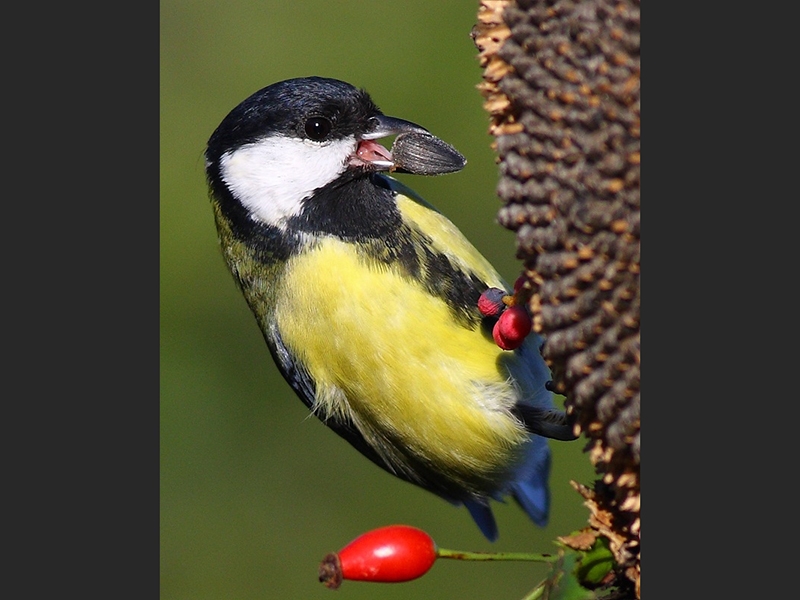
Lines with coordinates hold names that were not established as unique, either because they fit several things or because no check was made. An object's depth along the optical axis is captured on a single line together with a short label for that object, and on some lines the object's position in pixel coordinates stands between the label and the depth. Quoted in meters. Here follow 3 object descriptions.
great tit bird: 1.90
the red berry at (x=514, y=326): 1.87
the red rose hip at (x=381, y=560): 1.86
